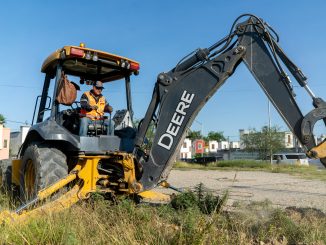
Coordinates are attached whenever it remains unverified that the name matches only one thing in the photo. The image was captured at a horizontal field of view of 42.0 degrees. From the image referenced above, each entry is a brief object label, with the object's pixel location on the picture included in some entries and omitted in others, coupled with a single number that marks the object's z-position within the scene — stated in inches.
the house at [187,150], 3480.8
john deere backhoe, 223.8
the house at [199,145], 1847.3
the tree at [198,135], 3370.1
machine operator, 275.9
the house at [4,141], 1816.4
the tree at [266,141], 2003.0
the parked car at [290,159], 1577.3
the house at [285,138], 2122.7
